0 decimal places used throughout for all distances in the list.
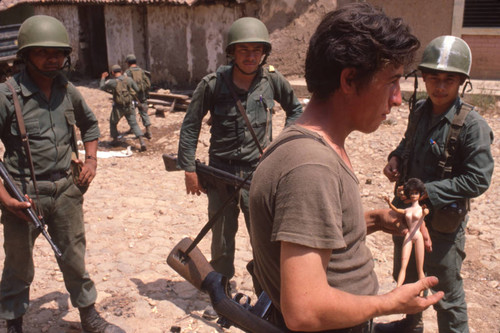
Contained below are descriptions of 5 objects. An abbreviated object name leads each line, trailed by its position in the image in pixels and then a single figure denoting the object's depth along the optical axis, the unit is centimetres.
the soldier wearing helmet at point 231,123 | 389
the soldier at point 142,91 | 1031
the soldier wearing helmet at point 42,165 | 327
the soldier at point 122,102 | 986
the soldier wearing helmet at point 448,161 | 302
